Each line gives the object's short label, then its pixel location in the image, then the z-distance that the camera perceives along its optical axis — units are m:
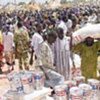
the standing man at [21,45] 8.04
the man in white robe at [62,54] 6.84
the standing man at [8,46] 8.45
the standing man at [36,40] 7.81
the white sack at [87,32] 7.23
